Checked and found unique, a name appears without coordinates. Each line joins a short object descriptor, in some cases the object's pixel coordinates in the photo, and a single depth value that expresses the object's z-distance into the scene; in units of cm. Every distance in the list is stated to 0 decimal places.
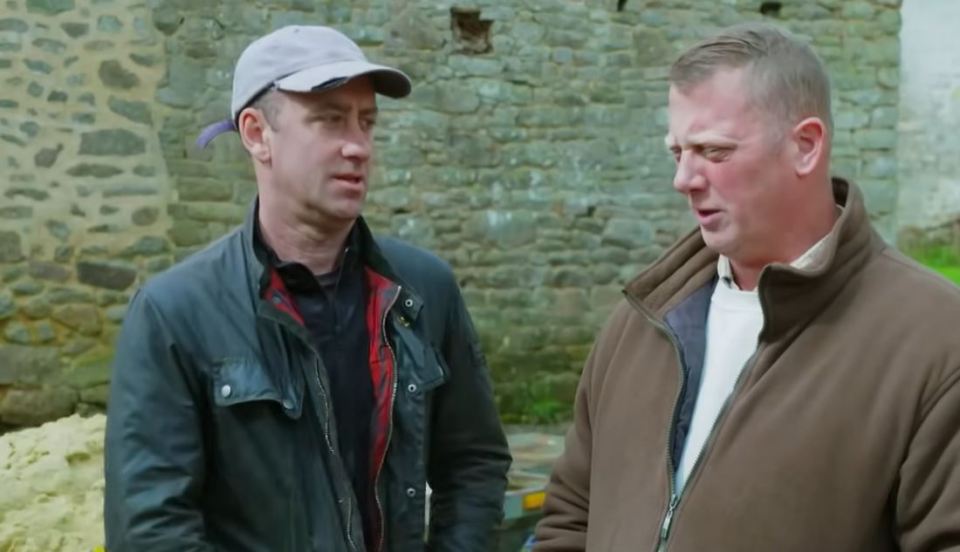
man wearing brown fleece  180
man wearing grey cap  212
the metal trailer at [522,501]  389
